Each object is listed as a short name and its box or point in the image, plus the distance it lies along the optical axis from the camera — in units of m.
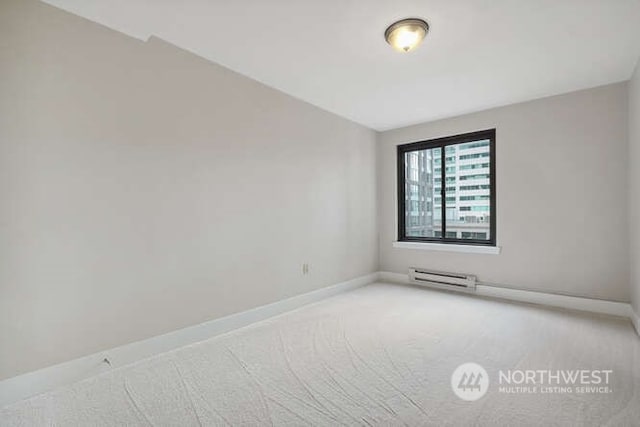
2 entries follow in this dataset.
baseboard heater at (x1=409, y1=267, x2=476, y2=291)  4.23
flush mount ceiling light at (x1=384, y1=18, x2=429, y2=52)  2.25
